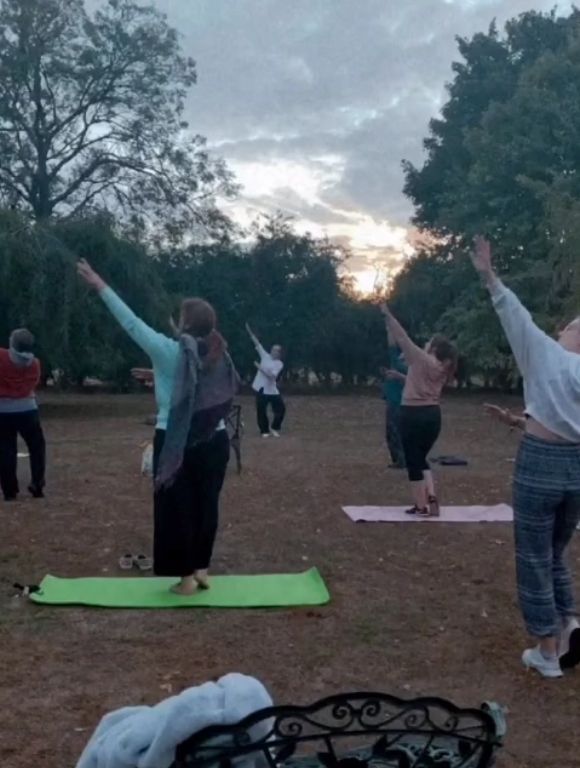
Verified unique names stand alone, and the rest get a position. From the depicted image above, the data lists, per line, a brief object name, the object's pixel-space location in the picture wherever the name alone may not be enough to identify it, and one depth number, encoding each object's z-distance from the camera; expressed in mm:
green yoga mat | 6328
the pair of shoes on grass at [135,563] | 7332
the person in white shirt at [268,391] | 16844
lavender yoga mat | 9250
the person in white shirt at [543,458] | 4738
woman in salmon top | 9016
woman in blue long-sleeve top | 6004
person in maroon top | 9844
